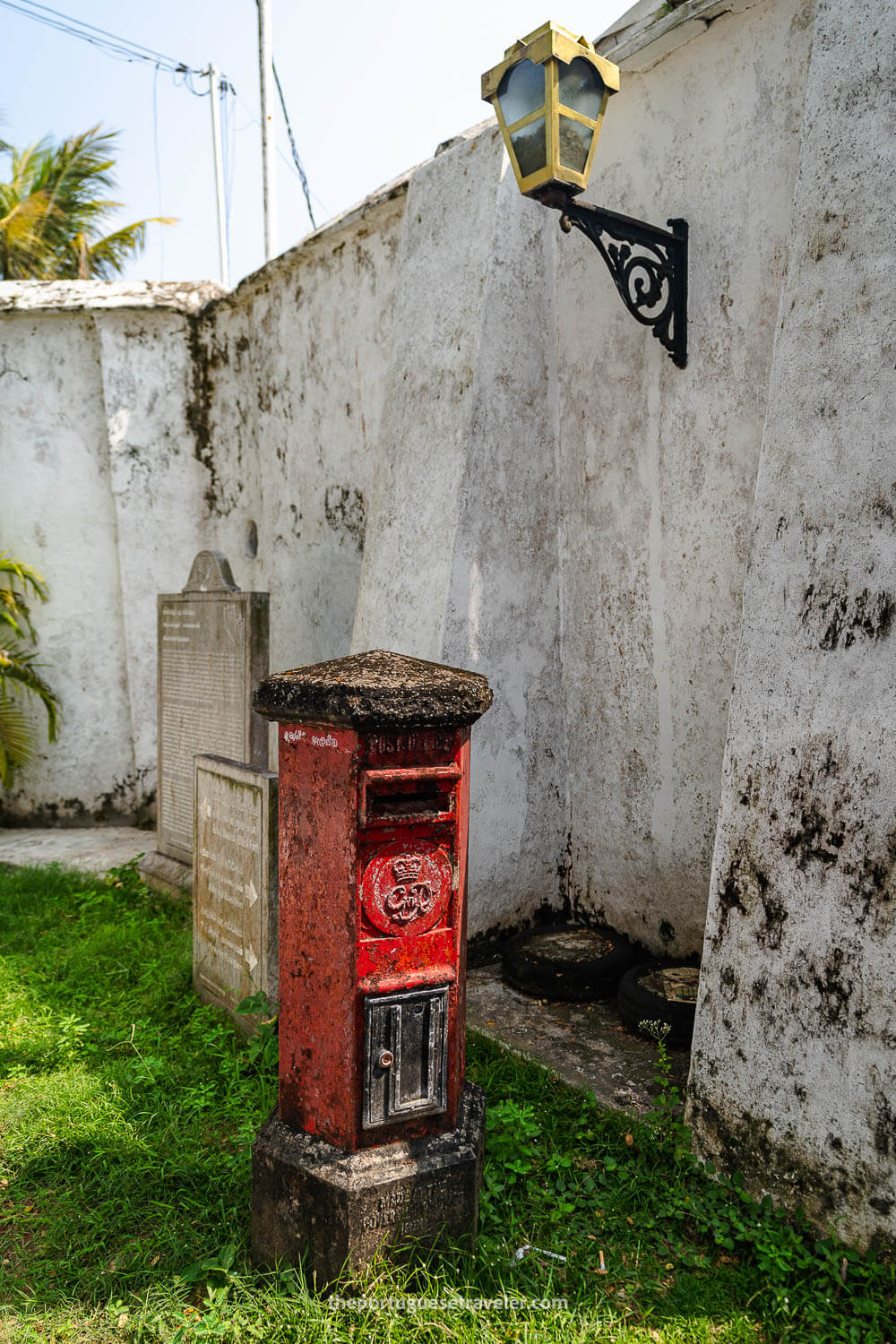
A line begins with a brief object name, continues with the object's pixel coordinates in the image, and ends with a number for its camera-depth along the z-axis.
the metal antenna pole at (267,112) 11.54
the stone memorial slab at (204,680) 4.96
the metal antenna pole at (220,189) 14.44
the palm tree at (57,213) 12.88
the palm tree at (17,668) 6.88
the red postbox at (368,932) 2.23
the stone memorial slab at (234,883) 3.60
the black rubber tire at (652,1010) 3.29
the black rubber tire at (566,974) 3.75
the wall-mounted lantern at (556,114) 2.93
